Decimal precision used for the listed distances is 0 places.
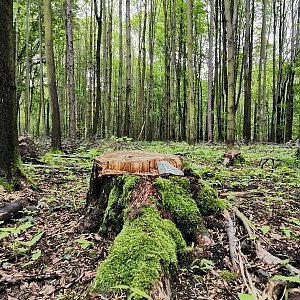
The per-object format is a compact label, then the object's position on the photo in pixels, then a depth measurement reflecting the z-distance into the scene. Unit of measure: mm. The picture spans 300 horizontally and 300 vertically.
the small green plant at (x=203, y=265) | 2216
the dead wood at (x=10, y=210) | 3061
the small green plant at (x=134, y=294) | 1475
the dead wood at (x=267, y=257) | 2142
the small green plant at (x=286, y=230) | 2589
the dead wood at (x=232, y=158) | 6400
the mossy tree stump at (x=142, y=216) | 1882
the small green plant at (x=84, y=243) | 2394
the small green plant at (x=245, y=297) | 1534
